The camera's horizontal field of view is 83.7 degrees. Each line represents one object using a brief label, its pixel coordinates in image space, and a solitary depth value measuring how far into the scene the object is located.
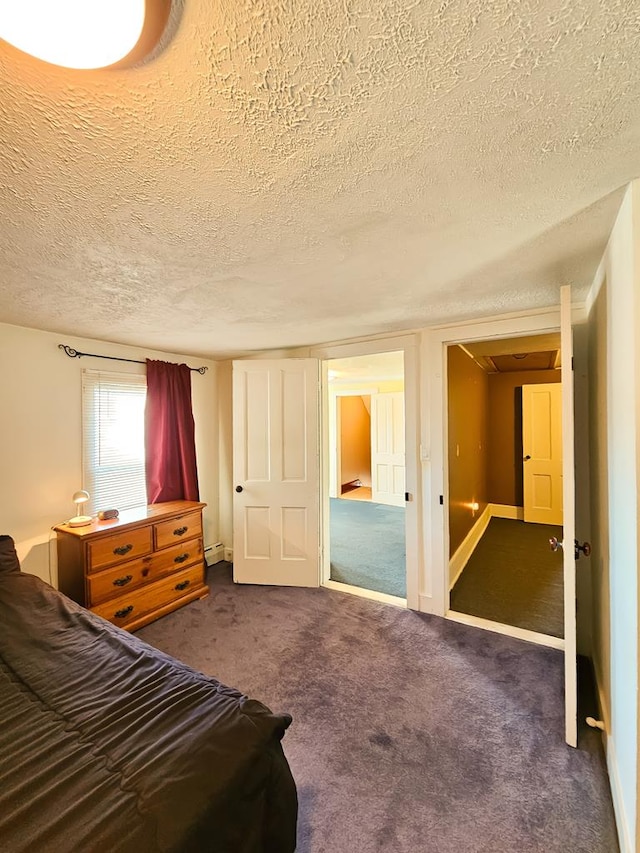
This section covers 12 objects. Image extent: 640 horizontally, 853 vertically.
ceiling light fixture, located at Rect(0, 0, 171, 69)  0.54
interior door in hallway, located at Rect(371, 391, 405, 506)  6.47
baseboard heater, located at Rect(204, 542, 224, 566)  3.84
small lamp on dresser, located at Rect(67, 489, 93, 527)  2.56
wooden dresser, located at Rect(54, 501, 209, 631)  2.42
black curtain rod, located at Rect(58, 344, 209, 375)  2.74
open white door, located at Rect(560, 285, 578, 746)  1.53
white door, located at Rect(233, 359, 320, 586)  3.26
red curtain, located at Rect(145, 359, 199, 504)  3.29
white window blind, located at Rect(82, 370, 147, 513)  2.92
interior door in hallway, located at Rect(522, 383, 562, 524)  5.09
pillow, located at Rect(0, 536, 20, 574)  2.05
